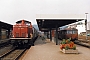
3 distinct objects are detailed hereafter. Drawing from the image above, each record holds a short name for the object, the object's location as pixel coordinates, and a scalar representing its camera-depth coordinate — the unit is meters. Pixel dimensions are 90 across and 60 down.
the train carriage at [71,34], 34.09
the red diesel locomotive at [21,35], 21.76
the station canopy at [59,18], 21.33
